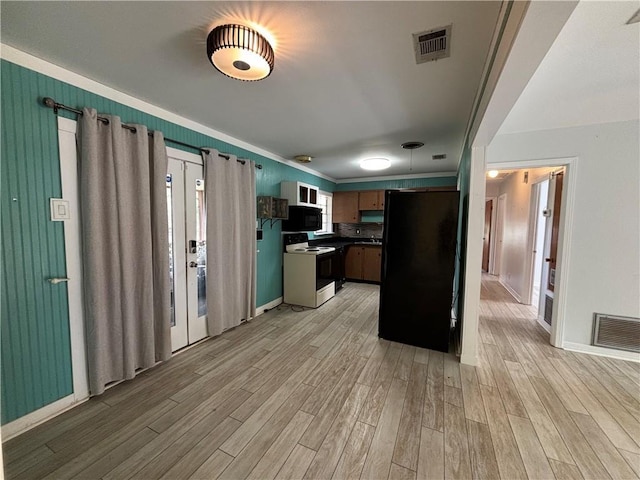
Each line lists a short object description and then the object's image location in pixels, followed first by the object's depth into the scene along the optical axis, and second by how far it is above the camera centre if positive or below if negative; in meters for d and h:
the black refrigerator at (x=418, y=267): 2.85 -0.49
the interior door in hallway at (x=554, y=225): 3.33 +0.01
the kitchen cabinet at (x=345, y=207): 6.05 +0.39
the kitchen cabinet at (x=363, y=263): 5.73 -0.89
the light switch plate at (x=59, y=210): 1.87 +0.07
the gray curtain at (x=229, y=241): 2.99 -0.24
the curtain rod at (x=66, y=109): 1.80 +0.81
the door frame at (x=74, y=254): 1.92 -0.27
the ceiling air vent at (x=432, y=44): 1.52 +1.13
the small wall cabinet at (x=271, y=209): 3.77 +0.21
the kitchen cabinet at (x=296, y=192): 4.25 +0.51
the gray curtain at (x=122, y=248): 2.00 -0.24
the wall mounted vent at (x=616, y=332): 2.66 -1.10
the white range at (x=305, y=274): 4.17 -0.86
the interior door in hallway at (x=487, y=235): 7.46 -0.28
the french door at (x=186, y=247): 2.69 -0.29
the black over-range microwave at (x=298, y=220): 4.33 +0.05
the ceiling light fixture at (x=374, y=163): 3.75 +0.90
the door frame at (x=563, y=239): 2.79 -0.13
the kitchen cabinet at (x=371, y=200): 5.83 +0.55
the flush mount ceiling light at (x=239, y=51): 1.48 +1.01
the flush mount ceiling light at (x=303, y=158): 4.16 +1.06
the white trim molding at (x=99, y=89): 1.70 +1.06
